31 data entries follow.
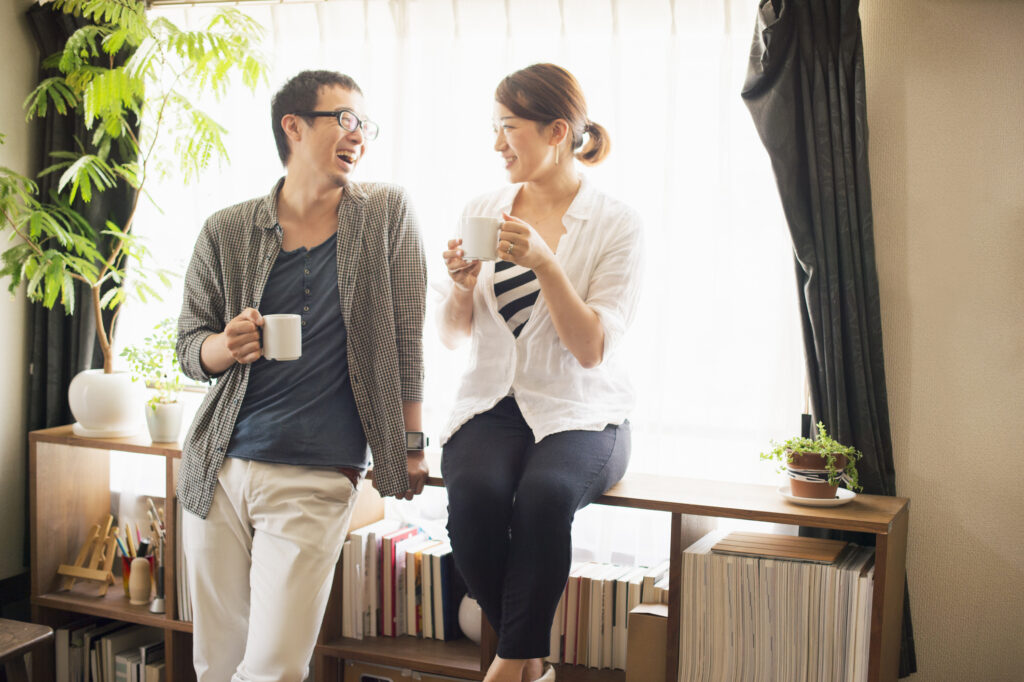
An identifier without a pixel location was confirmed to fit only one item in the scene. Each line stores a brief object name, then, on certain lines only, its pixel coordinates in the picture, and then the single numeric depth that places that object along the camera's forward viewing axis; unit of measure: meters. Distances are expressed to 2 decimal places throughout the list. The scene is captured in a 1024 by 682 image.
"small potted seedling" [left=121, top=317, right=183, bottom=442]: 2.40
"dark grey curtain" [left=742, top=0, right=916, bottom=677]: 2.02
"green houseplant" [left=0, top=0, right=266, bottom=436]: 2.36
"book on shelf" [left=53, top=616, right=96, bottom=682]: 2.58
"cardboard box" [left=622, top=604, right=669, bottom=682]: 1.93
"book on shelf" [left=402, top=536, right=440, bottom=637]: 2.22
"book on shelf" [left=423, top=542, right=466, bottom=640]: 2.20
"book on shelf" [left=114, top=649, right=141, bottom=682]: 2.54
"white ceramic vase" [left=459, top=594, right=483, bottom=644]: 2.15
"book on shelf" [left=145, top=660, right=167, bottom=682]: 2.51
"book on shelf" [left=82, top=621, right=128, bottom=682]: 2.58
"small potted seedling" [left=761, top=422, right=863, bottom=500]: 1.82
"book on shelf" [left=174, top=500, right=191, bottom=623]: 2.37
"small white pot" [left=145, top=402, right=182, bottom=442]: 2.39
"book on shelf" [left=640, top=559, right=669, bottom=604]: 2.05
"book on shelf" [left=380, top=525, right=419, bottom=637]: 2.23
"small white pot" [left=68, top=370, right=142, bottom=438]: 2.46
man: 1.76
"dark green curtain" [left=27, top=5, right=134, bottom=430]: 2.77
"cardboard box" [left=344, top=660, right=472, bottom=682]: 2.14
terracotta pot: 1.82
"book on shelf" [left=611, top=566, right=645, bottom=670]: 2.09
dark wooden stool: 1.50
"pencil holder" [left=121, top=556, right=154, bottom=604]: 2.47
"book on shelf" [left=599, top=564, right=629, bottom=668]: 2.10
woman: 1.66
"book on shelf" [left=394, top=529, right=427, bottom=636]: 2.23
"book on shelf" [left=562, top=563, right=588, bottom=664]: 2.12
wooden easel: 2.55
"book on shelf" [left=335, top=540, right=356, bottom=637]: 2.22
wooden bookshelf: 1.77
